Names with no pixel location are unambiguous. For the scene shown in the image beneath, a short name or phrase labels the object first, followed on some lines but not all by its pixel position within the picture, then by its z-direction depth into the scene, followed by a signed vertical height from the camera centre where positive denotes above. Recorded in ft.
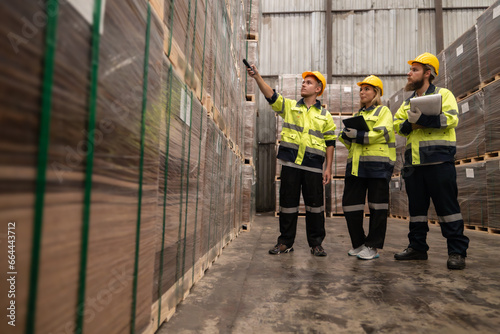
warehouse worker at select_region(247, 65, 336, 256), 10.66 +0.87
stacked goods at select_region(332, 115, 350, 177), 24.98 +2.69
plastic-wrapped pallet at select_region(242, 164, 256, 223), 16.48 +0.01
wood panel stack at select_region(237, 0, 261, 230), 16.55 +4.54
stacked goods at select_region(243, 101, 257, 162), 17.39 +3.24
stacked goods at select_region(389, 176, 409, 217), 24.64 -0.46
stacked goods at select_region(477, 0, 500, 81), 15.11 +7.36
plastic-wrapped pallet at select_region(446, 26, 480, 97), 16.96 +7.15
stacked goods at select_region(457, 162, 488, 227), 16.65 +0.09
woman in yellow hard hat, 10.36 +0.72
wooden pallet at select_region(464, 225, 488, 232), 17.17 -1.76
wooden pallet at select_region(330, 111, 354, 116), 26.43 +6.42
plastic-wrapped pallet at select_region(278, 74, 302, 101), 25.75 +8.44
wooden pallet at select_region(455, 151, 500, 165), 15.94 +1.93
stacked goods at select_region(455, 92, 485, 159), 16.62 +3.60
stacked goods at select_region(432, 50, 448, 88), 19.77 +7.40
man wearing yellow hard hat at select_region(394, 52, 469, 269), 9.09 +0.84
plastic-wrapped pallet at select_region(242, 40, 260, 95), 17.80 +7.29
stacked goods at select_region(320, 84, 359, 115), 26.45 +7.58
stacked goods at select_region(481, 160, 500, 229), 15.56 +0.20
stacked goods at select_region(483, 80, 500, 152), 15.25 +3.78
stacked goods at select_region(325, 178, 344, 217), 25.22 -0.39
